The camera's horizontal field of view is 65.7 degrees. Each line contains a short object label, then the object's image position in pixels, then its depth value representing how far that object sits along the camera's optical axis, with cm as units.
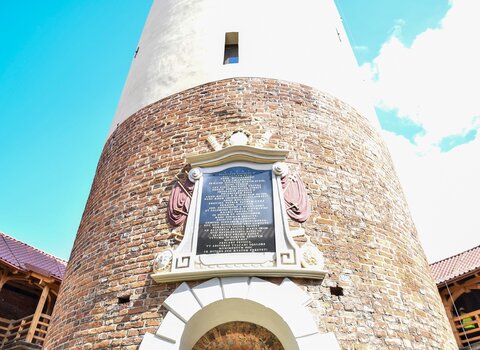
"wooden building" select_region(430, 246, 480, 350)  1080
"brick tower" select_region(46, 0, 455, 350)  407
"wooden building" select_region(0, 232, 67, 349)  972
